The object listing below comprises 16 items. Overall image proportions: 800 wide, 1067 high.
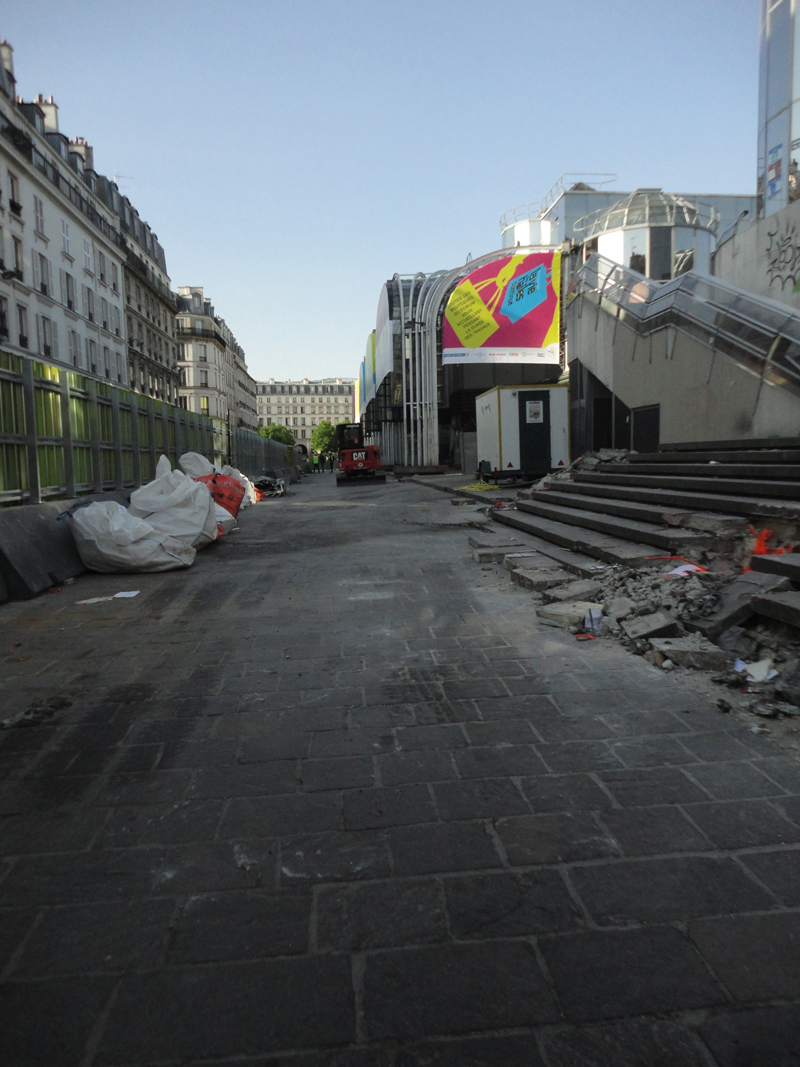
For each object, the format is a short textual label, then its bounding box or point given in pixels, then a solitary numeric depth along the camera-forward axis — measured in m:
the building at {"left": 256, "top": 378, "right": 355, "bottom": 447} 155.50
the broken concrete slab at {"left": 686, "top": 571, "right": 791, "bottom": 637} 4.50
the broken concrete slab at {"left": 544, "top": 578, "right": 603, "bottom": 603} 5.78
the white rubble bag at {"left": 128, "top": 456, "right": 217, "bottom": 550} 9.17
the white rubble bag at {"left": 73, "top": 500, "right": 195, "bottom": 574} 8.09
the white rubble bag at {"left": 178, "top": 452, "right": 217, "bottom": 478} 13.94
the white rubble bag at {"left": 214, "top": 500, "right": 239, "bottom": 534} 11.98
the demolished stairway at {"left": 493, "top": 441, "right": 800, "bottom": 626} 6.39
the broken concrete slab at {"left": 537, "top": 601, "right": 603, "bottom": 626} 5.21
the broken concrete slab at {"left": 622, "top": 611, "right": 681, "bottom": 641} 4.59
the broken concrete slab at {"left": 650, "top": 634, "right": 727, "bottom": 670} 4.12
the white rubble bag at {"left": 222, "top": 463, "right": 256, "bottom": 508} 16.89
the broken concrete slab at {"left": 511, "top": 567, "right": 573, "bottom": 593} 6.50
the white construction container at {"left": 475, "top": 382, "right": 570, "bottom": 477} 18.64
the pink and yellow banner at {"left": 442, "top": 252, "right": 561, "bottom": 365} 24.97
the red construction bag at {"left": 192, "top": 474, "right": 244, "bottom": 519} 13.29
